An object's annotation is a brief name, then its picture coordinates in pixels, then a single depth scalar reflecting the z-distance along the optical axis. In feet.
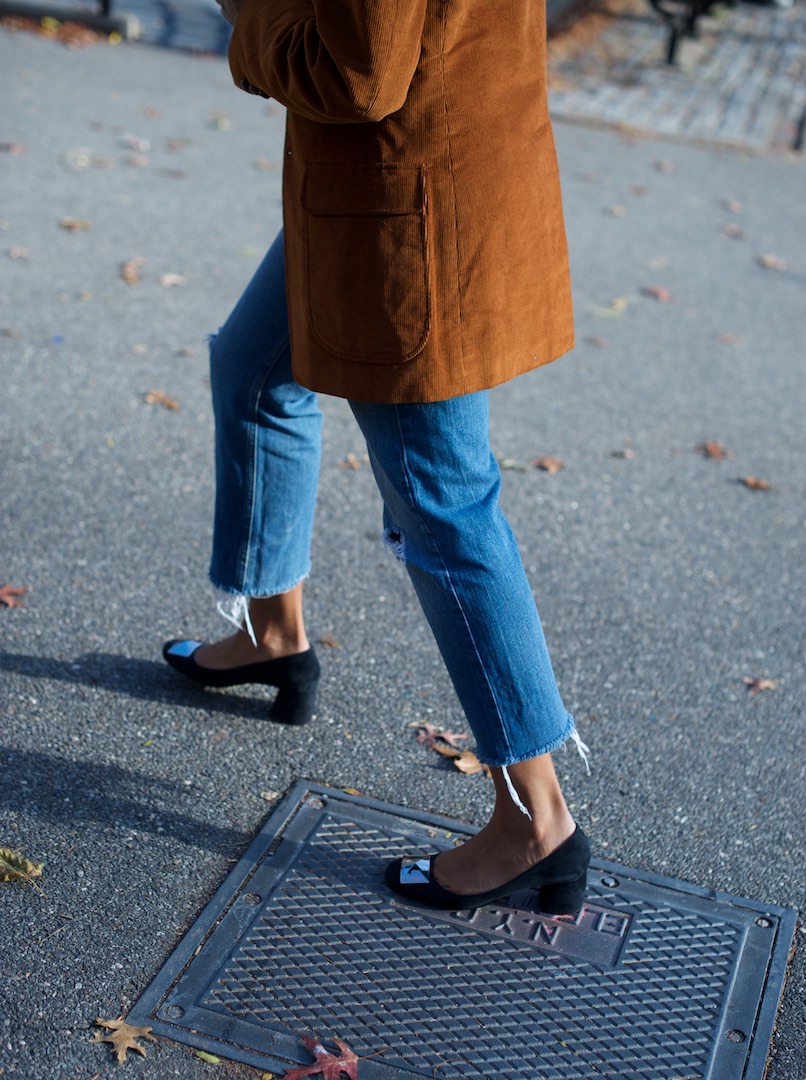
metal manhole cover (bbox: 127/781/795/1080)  6.79
